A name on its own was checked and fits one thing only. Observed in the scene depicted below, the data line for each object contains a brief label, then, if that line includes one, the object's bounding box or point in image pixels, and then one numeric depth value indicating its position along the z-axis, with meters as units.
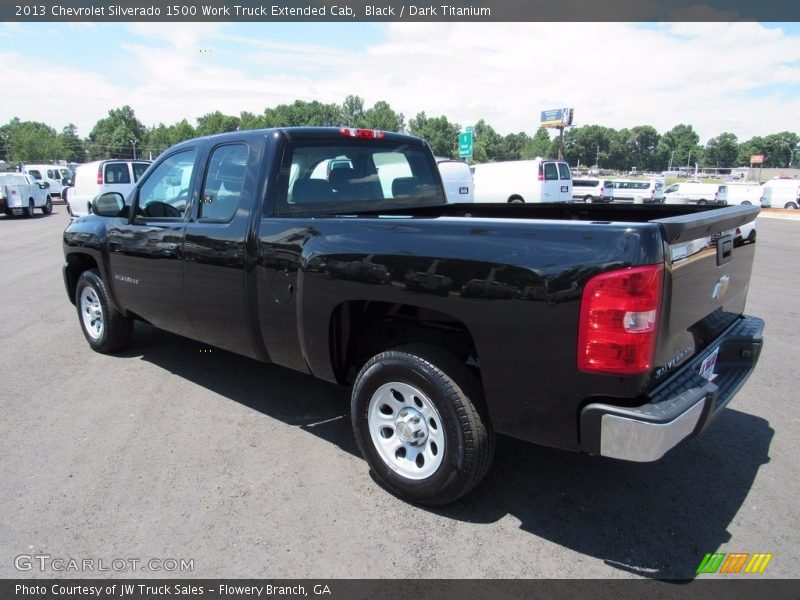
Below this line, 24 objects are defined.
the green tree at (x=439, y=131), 123.52
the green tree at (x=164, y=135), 110.37
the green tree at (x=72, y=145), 134.12
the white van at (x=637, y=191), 37.09
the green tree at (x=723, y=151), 145.50
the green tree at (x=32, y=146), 84.06
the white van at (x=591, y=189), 37.03
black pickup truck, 2.22
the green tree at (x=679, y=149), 148.50
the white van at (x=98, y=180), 17.94
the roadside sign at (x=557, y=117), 71.12
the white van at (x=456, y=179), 17.86
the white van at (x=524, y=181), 22.03
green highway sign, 29.38
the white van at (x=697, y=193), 34.95
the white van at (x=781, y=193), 37.41
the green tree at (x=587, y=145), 146.75
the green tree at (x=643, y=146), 158.00
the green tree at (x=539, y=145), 131.50
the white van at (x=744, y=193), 37.31
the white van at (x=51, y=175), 35.34
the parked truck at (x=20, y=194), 21.31
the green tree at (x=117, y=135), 134.73
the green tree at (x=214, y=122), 112.01
